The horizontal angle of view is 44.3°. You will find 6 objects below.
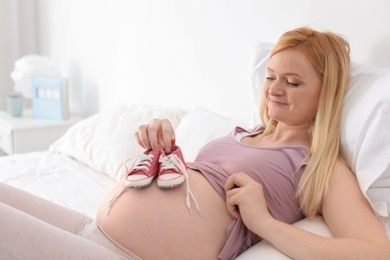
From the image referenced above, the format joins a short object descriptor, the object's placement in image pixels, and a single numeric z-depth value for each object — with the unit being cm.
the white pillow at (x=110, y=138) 185
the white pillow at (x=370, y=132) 101
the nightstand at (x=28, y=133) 263
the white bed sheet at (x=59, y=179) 163
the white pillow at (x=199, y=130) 161
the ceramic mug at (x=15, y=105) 281
